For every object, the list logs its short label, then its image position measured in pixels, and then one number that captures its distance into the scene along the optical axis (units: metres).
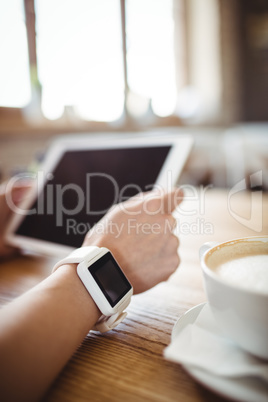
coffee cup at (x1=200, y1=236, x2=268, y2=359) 0.26
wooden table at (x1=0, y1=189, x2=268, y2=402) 0.29
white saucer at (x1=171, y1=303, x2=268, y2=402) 0.25
